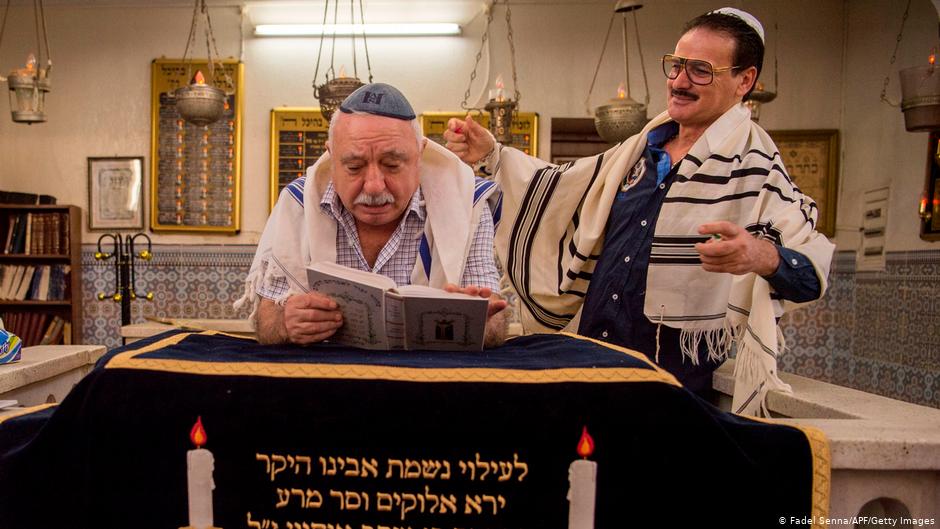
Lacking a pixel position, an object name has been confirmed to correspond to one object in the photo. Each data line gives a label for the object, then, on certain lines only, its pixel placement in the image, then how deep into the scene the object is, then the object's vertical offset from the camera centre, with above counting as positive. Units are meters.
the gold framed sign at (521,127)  6.39 +0.98
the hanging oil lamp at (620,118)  4.88 +0.84
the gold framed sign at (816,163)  6.19 +0.71
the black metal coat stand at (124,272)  5.54 -0.39
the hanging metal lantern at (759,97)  4.90 +1.02
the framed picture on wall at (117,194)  6.48 +0.30
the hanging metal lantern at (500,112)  4.51 +0.80
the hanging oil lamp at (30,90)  5.13 +0.98
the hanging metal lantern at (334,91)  4.39 +0.88
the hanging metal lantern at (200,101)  5.12 +0.92
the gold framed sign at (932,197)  4.83 +0.35
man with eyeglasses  2.03 +0.04
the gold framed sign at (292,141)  6.43 +0.82
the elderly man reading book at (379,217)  1.87 +0.05
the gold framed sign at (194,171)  6.42 +0.52
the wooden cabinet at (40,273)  6.13 -0.43
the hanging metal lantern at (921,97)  4.01 +0.86
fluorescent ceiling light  6.36 +1.83
